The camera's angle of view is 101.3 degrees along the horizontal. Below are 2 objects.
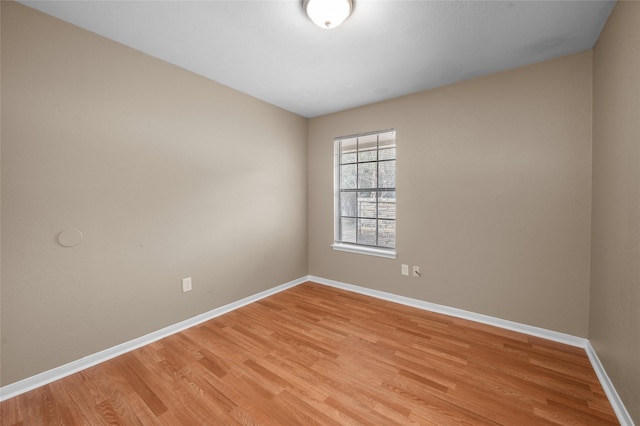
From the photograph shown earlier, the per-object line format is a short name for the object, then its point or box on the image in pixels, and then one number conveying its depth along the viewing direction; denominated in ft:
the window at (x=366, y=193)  10.96
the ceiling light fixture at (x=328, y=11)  5.24
